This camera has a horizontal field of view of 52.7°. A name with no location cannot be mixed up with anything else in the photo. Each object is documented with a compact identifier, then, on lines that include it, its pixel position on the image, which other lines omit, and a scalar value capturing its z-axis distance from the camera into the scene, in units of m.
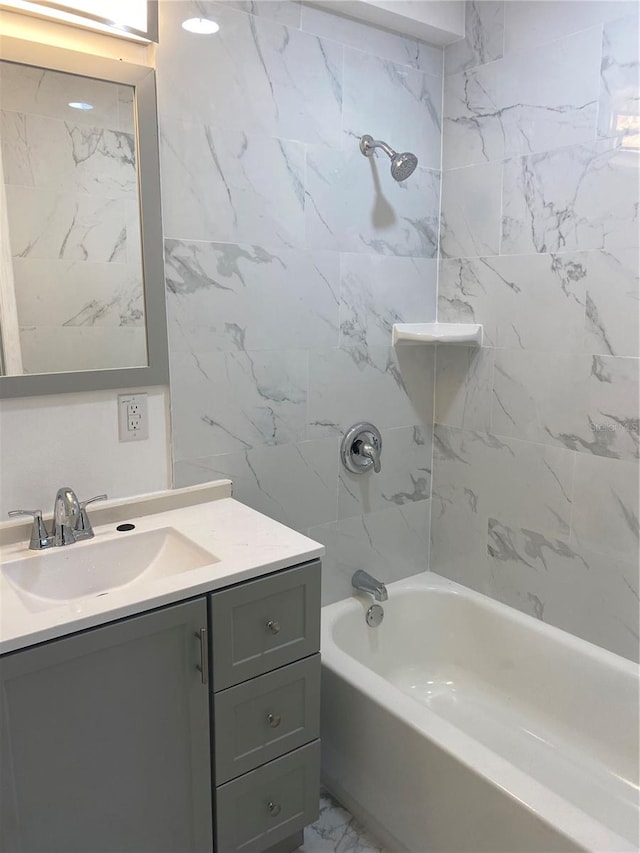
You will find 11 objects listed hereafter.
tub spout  2.17
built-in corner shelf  2.13
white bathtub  1.42
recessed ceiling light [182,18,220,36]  1.63
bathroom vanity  1.16
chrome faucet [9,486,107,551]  1.47
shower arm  1.99
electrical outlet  1.67
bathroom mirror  1.45
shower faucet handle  2.14
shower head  1.94
